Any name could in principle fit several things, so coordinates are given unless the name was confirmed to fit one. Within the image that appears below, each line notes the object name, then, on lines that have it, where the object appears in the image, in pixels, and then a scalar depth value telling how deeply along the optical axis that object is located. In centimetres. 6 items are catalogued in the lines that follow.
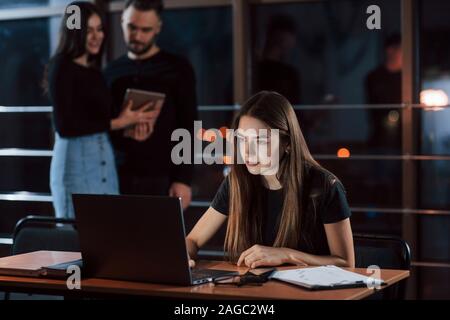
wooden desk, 406
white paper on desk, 424
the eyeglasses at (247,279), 434
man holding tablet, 850
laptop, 428
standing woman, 782
